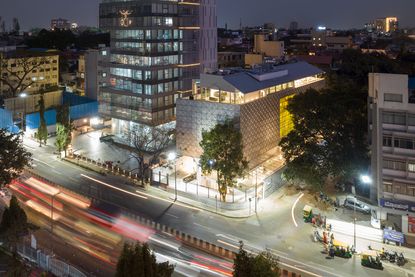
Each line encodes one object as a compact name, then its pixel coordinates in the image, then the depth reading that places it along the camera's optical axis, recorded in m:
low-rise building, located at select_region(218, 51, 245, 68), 86.43
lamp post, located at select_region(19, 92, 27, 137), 57.89
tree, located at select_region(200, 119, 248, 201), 33.97
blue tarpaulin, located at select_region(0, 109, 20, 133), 52.06
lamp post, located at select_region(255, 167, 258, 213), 33.91
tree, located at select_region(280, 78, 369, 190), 34.41
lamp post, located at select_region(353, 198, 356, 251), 31.37
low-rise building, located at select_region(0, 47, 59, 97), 68.38
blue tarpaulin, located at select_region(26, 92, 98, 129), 53.59
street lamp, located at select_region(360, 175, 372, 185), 34.27
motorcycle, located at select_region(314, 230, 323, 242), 28.30
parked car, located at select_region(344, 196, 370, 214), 32.86
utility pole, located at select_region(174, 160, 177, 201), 35.98
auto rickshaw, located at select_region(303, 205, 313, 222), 31.38
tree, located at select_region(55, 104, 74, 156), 44.38
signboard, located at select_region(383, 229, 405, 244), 27.98
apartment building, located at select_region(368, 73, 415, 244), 29.58
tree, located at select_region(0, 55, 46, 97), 67.75
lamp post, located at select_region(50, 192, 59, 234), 28.57
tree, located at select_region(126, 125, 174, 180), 40.42
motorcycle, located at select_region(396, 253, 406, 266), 25.42
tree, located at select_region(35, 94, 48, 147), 48.41
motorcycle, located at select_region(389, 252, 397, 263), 25.72
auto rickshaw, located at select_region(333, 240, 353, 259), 26.34
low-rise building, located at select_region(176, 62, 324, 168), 38.25
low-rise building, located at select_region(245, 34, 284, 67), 90.50
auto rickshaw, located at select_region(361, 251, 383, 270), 24.94
